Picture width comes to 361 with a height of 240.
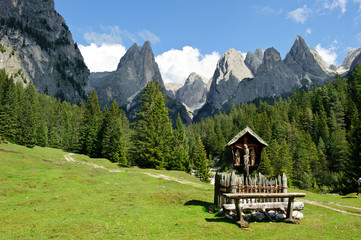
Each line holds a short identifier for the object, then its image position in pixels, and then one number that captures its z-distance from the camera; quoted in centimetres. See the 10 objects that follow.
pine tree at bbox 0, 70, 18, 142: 6562
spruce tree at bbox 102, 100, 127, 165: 6600
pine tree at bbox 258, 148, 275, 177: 6644
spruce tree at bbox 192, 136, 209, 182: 6019
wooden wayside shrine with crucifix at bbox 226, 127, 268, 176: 1670
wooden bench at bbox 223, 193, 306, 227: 1237
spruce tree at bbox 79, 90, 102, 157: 7528
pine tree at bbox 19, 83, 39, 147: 6988
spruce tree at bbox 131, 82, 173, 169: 5116
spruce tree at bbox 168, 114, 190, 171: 5900
